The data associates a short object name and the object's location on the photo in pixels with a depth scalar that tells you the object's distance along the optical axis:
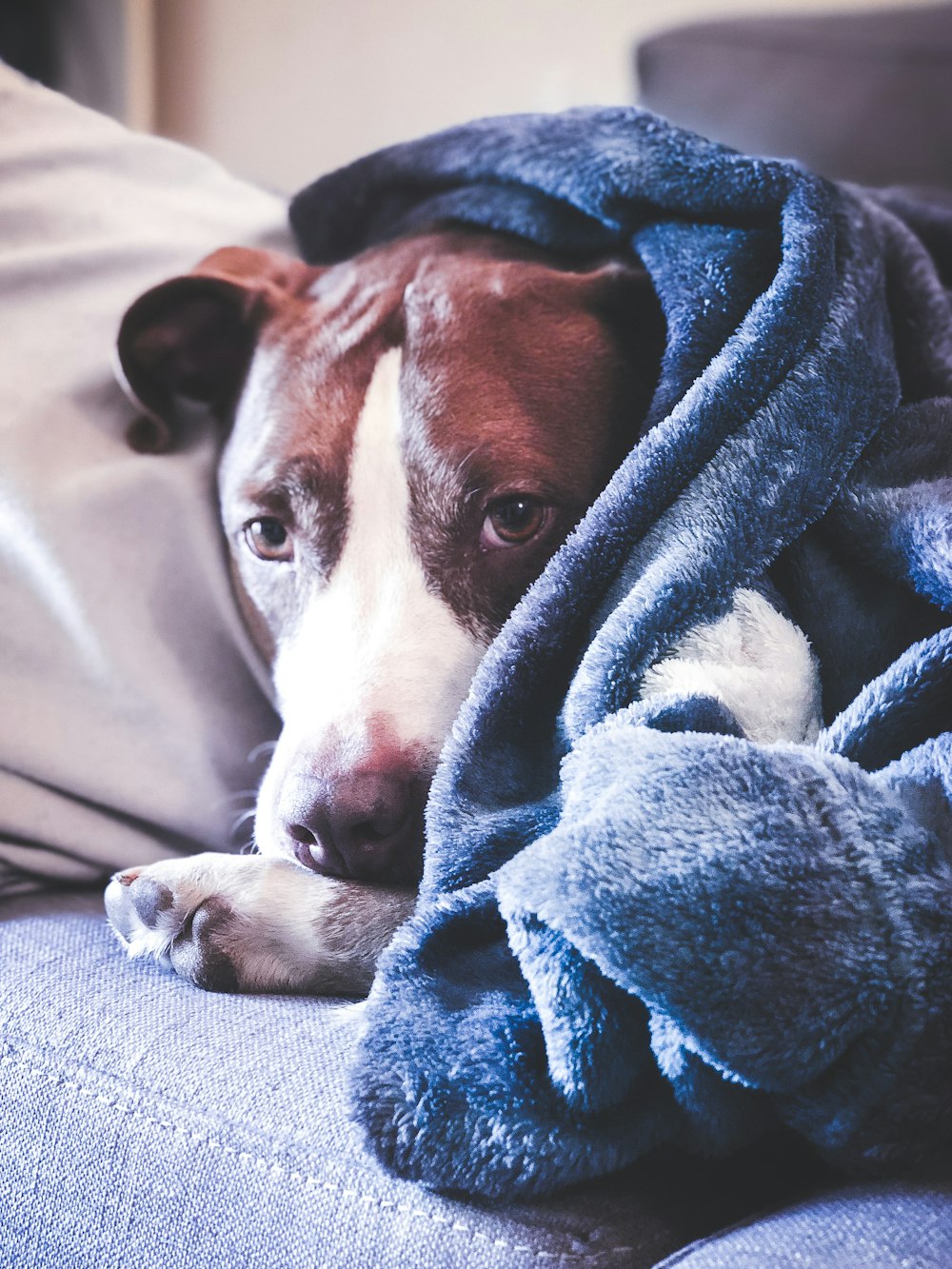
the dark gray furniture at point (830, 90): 0.77
